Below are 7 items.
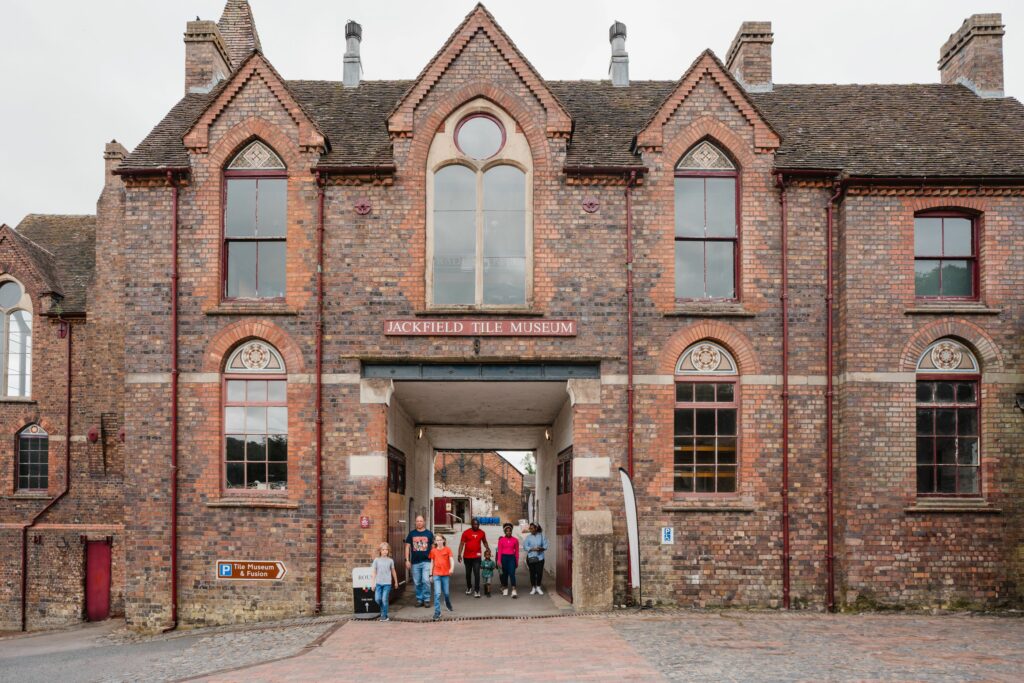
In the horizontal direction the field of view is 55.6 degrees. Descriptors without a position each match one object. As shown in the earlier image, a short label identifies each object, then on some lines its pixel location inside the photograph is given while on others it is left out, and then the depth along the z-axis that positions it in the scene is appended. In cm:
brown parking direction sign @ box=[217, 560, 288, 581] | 1712
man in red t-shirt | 1997
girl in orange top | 1675
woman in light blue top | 1956
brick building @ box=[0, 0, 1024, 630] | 1711
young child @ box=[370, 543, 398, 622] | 1638
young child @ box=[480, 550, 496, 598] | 1977
